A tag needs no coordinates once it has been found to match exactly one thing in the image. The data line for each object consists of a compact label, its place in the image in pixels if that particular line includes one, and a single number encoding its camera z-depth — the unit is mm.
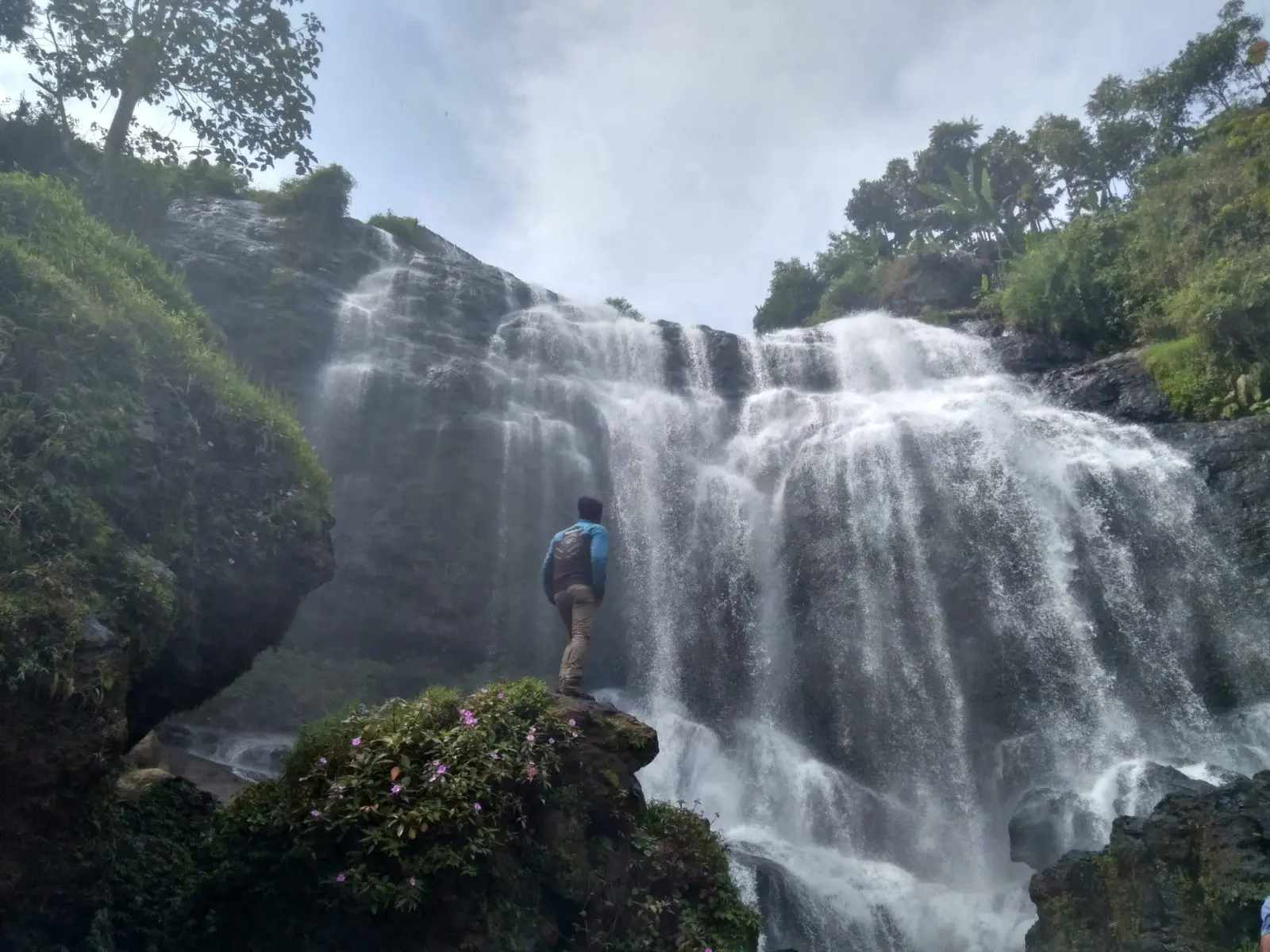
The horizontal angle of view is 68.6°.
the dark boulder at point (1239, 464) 14289
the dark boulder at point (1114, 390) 18844
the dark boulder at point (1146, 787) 10844
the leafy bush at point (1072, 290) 22703
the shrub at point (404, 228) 25203
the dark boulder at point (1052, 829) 11008
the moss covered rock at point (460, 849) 5402
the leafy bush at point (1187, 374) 17672
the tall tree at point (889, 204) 37688
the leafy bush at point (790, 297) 35844
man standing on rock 7746
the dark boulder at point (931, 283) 30422
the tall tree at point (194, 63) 14609
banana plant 32531
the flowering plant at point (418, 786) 5367
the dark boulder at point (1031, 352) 22688
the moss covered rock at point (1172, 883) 7176
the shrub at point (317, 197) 22312
